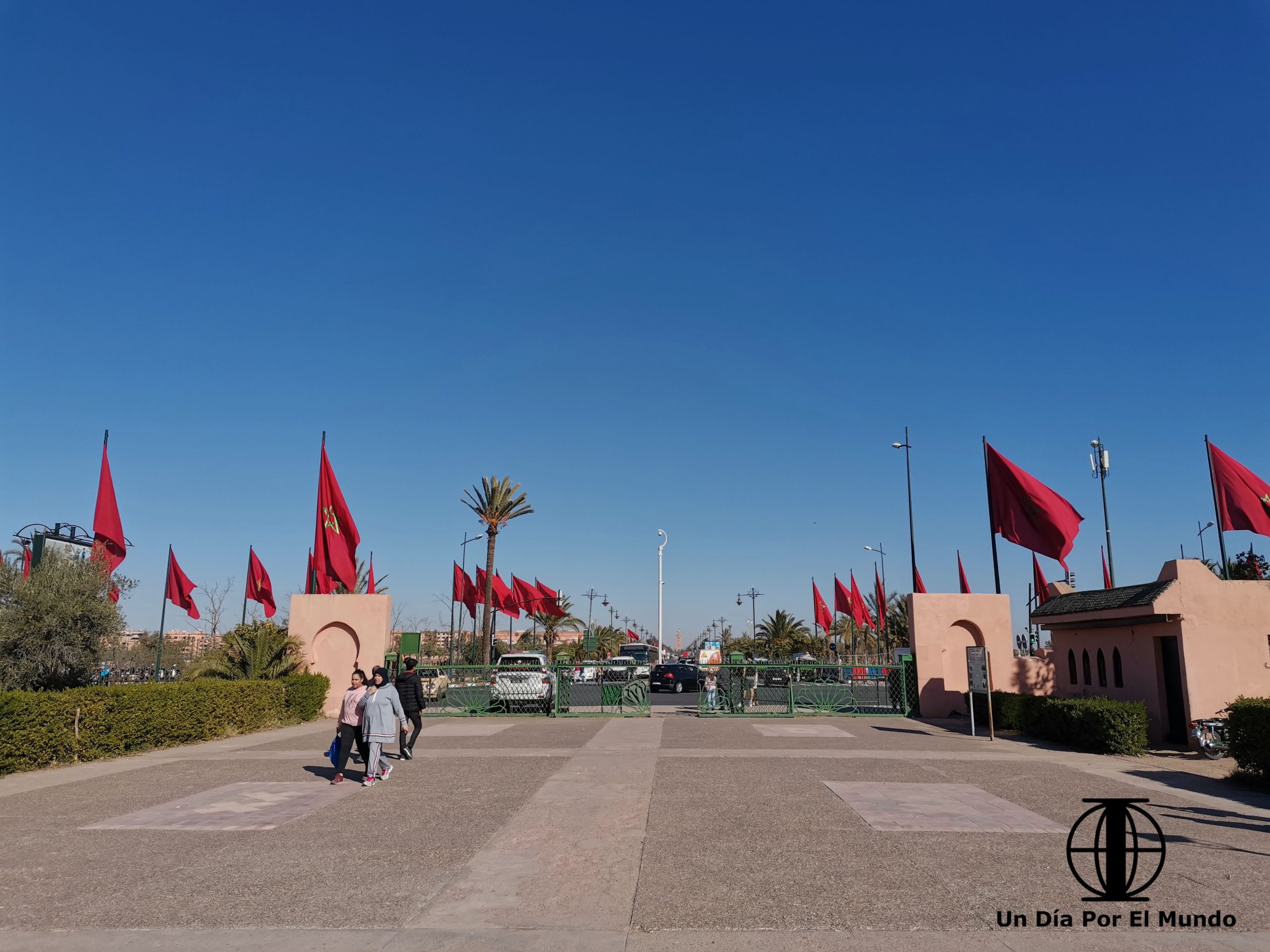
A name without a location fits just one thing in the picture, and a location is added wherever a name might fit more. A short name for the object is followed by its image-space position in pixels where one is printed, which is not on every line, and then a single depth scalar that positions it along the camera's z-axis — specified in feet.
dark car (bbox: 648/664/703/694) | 139.33
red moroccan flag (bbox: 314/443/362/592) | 75.97
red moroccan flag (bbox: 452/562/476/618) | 161.07
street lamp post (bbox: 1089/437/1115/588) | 100.19
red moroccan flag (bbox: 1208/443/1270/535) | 57.72
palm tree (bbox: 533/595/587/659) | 198.29
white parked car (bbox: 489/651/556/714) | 78.12
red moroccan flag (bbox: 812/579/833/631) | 176.96
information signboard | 57.77
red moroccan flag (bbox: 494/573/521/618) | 159.53
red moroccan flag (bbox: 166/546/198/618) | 116.57
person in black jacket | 48.91
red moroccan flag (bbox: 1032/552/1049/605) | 114.04
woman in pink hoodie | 39.86
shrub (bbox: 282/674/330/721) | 70.69
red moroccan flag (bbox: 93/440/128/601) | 60.34
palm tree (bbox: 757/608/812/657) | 254.88
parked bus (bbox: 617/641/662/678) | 152.67
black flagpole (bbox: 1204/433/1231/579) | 58.29
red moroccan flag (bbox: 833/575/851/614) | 160.25
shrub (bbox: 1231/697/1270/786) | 38.06
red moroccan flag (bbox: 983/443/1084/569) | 65.77
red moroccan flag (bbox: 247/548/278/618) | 138.10
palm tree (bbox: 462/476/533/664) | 135.54
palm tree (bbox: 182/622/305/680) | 66.80
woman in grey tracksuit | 39.32
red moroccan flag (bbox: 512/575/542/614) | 161.17
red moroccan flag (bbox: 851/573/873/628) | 161.58
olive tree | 49.19
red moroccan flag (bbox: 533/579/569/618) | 165.78
